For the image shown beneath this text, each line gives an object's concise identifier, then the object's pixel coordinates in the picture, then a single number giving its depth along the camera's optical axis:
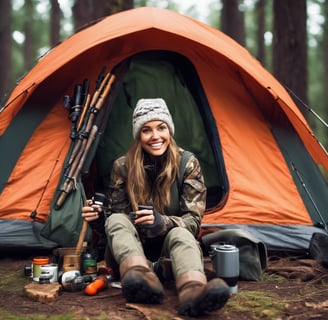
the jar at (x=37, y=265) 3.12
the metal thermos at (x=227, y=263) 2.78
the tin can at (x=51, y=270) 3.01
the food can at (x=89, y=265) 3.15
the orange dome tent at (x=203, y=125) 3.87
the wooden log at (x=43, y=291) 2.77
